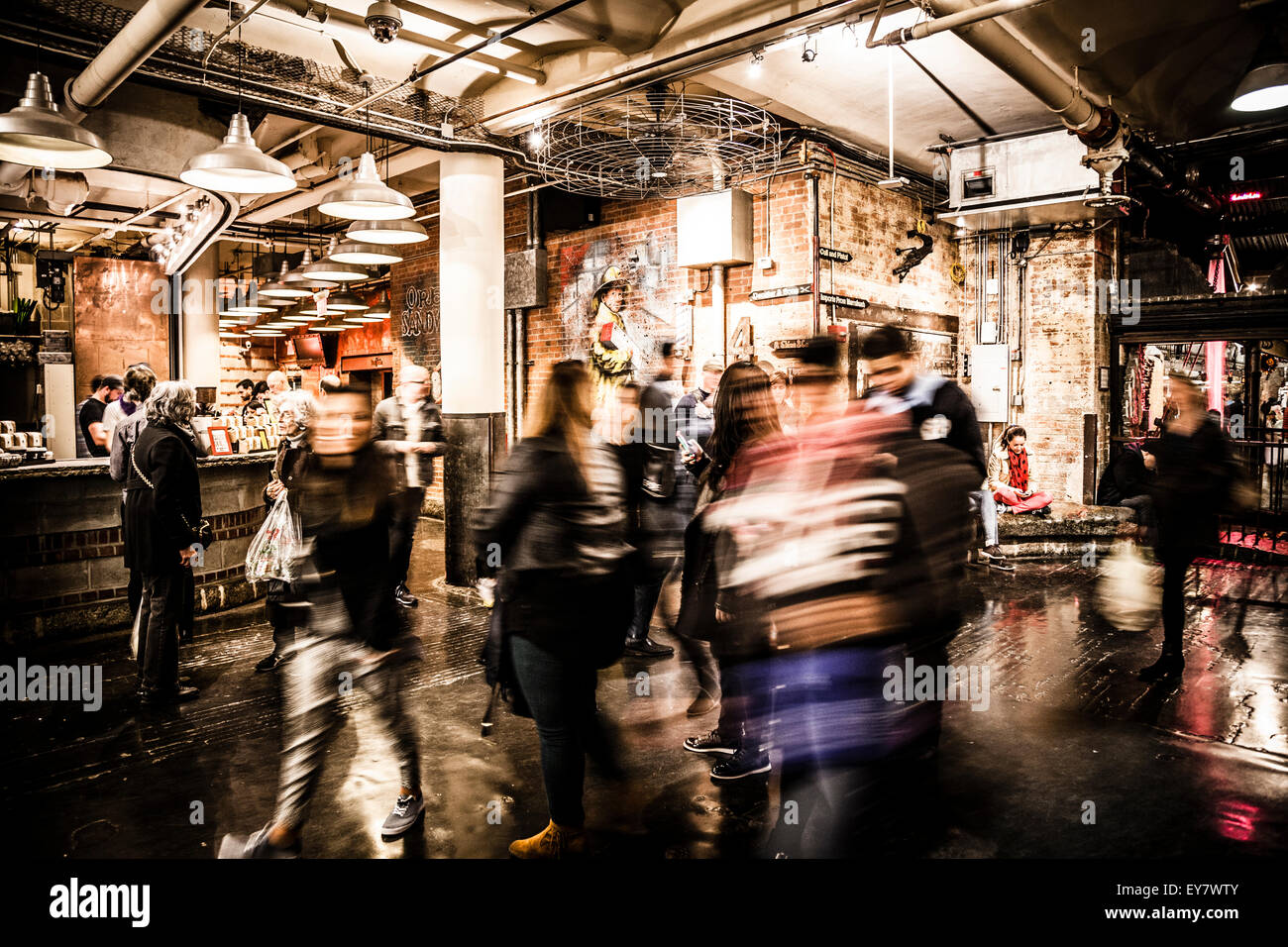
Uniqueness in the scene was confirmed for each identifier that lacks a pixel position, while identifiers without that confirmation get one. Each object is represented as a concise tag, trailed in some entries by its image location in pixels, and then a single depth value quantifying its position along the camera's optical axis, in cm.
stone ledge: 823
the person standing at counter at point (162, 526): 438
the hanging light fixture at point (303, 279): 761
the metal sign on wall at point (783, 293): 749
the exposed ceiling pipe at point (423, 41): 519
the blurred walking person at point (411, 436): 454
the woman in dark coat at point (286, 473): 455
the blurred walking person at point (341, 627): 279
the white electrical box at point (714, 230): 768
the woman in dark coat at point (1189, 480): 436
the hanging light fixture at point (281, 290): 836
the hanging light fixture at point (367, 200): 498
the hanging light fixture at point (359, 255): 656
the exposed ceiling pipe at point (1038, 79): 445
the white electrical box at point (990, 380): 928
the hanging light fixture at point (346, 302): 1001
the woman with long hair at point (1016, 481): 823
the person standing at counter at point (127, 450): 471
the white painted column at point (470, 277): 685
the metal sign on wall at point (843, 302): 757
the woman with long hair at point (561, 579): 256
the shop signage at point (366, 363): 1226
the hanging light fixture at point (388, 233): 582
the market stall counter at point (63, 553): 545
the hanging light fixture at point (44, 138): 377
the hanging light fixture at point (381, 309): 1182
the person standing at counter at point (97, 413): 736
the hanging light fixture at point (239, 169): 426
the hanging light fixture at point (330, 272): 733
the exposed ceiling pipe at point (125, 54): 393
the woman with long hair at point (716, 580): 328
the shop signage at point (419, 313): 1091
